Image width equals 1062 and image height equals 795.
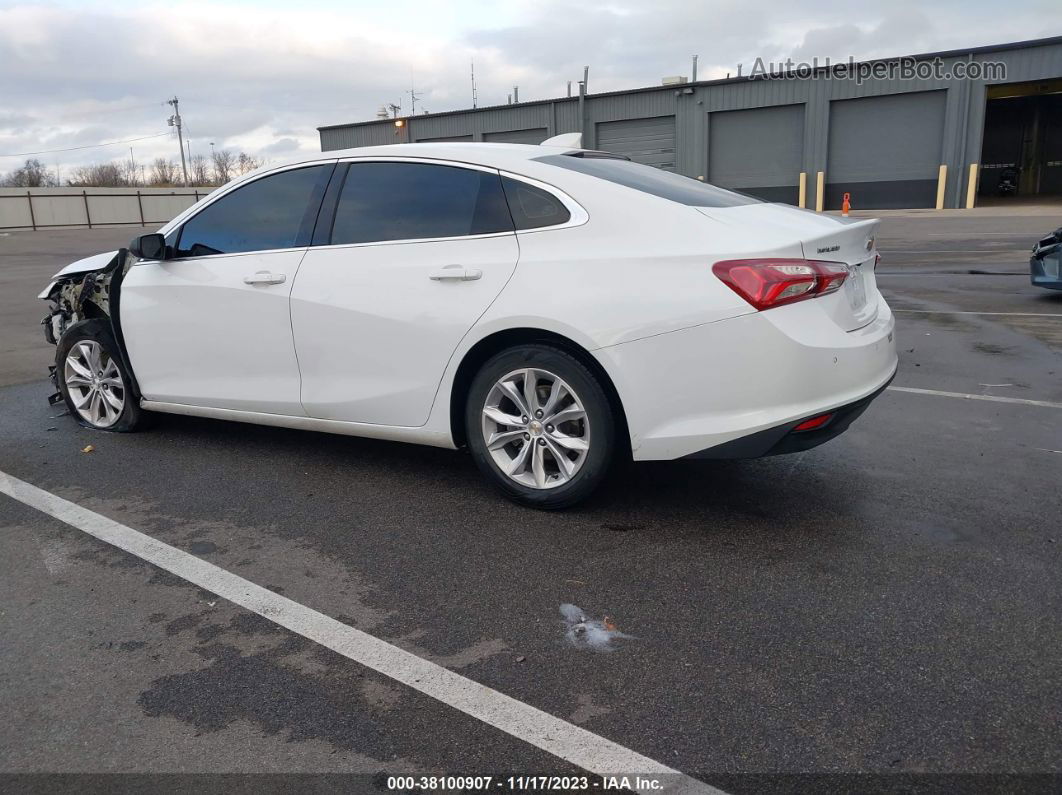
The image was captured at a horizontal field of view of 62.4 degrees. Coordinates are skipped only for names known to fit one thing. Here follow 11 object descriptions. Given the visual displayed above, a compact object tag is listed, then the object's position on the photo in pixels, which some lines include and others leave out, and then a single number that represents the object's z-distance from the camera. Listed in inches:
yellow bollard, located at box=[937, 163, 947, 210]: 1332.4
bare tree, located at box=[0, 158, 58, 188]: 2760.8
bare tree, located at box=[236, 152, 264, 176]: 3584.6
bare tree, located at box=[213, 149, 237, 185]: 3558.1
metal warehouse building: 1310.3
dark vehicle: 391.5
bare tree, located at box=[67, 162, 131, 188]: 3048.7
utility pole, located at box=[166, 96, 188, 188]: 3019.2
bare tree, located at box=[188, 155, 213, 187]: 3383.4
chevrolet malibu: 138.9
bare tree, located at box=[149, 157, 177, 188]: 3119.1
